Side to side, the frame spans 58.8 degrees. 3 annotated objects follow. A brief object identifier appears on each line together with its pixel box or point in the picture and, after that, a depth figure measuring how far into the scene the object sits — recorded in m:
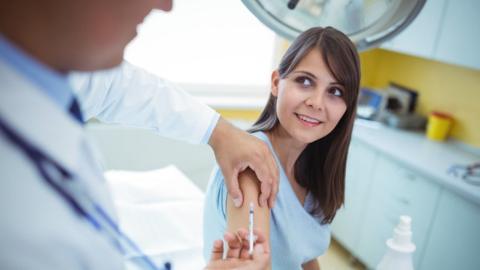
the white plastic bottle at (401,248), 0.97
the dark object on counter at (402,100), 3.13
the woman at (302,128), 1.13
